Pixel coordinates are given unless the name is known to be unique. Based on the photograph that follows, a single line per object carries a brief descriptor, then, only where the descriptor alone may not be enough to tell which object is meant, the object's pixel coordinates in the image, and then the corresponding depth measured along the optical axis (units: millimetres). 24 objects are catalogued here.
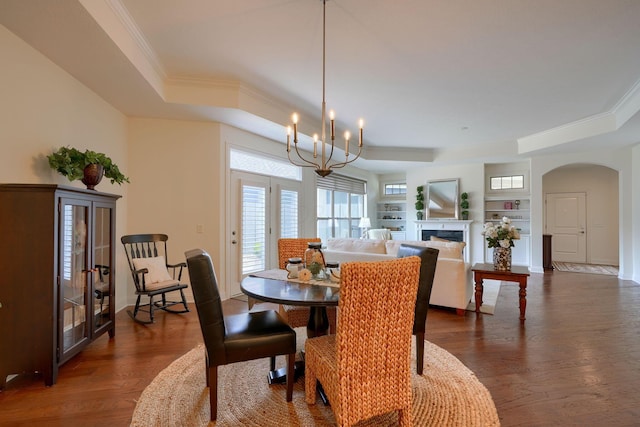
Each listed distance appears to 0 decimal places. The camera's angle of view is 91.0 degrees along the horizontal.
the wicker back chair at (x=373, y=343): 1567
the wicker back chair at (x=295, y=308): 2744
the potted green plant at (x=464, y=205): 7914
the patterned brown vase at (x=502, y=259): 3844
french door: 4789
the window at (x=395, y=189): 9516
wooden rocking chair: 3570
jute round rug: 1892
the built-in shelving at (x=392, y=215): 9410
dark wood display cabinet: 2234
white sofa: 3854
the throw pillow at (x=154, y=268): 3685
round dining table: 1903
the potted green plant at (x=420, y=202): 8469
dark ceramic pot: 2850
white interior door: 8156
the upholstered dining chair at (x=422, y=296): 2383
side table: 3686
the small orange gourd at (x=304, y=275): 2359
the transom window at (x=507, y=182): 7773
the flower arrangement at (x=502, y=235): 3855
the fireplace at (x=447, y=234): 8027
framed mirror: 8039
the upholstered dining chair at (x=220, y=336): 1863
